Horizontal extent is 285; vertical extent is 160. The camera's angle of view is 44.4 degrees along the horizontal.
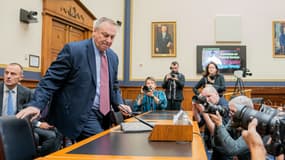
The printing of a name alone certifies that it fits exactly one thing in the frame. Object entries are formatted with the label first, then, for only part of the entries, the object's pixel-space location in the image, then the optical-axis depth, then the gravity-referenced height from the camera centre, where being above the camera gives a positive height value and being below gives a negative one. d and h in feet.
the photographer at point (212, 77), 17.97 +0.45
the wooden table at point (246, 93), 23.20 -0.47
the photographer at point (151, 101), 16.03 -0.75
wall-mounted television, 26.53 +2.20
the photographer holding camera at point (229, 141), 6.97 -1.13
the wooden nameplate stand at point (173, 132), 5.12 -0.70
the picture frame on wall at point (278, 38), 26.48 +3.67
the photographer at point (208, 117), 8.04 -0.85
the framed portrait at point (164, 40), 27.12 +3.51
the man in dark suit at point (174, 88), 21.24 -0.18
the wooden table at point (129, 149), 4.09 -0.84
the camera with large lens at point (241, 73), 24.39 +0.90
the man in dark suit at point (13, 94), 10.86 -0.34
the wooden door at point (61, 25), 17.61 +3.38
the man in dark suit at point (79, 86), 7.04 -0.05
